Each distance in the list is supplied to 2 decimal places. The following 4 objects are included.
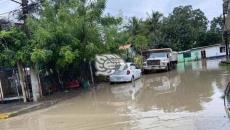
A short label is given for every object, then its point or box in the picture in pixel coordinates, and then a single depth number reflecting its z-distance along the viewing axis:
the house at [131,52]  40.94
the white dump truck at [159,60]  37.84
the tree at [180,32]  68.81
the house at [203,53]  68.89
